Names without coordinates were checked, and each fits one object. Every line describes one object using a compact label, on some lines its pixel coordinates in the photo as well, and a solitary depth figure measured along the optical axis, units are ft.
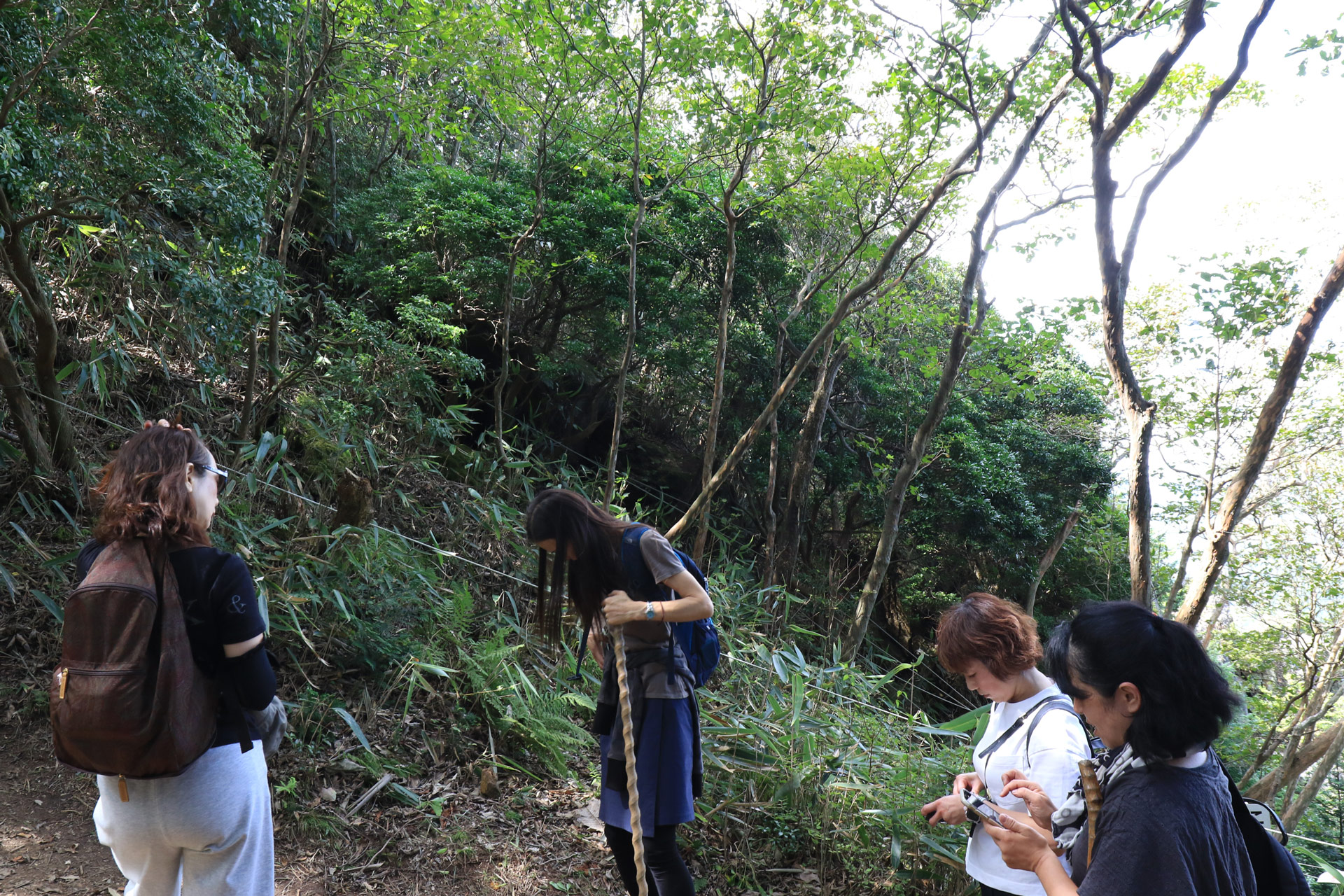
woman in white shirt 6.03
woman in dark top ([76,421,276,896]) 5.63
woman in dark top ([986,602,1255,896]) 3.98
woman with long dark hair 7.55
